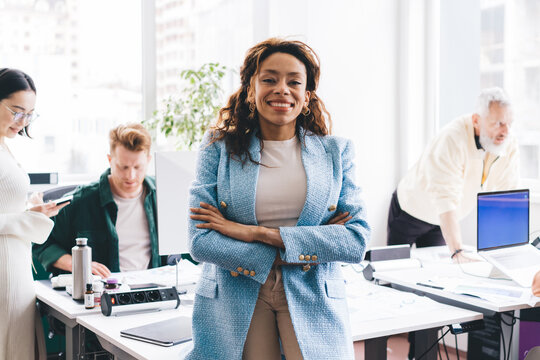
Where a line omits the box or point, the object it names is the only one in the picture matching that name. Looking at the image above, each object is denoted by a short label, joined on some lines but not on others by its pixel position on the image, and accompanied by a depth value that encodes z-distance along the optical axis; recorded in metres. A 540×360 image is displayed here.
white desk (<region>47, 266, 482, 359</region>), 1.87
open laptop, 2.66
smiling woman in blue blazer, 1.55
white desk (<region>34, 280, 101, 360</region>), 2.17
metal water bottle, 2.24
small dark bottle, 2.19
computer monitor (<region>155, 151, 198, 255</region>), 2.49
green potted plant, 4.01
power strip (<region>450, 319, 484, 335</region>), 2.20
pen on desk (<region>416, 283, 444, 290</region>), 2.49
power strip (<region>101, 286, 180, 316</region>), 2.15
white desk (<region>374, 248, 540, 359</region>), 2.29
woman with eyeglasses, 2.25
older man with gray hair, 3.12
